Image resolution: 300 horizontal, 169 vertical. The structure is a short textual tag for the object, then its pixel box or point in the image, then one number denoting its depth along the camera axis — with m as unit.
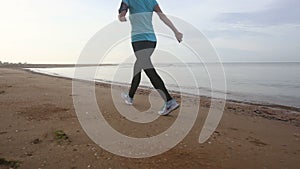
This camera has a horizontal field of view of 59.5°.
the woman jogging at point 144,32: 4.12
